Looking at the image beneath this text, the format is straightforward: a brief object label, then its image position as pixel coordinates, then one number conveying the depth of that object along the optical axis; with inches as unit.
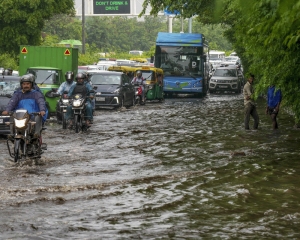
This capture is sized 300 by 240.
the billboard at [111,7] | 2726.4
